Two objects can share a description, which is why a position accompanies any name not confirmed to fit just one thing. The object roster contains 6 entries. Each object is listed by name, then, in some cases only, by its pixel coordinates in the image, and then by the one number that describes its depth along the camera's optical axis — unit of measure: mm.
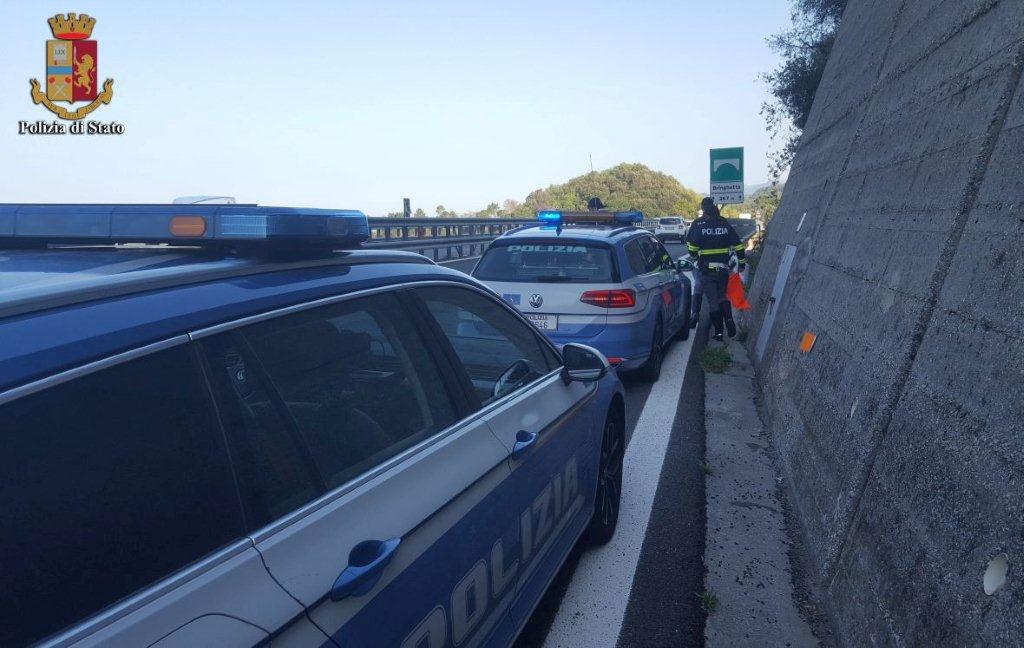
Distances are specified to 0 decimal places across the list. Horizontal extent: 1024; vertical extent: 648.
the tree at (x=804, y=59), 24609
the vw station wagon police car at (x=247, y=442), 1266
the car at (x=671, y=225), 46800
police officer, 9781
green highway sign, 17297
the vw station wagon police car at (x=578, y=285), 6988
